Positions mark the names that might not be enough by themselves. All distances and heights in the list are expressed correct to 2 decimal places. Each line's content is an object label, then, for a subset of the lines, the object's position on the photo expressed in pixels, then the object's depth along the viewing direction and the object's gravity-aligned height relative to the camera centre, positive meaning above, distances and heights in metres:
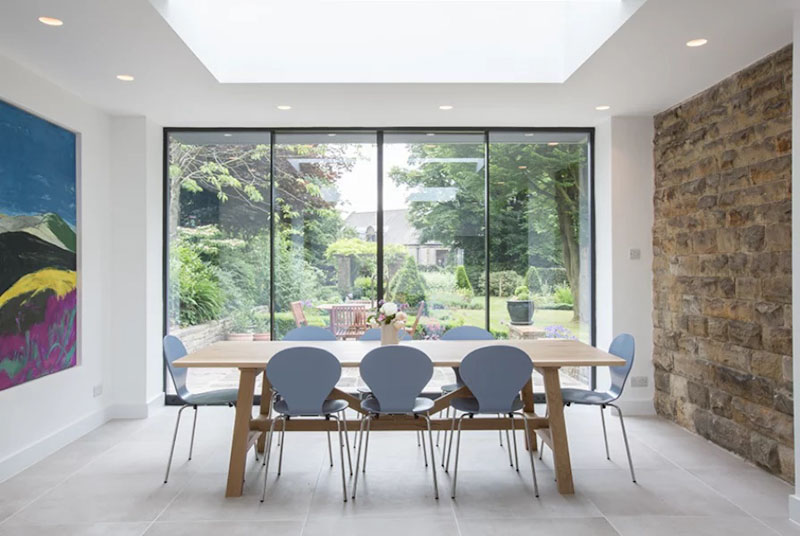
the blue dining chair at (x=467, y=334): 4.55 -0.55
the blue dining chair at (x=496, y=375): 3.29 -0.65
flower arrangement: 3.83 -0.34
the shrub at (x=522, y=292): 5.64 -0.25
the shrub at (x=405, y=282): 5.64 -0.14
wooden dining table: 3.38 -0.79
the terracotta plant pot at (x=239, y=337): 5.60 -0.69
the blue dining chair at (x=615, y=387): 3.69 -0.83
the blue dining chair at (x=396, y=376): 3.27 -0.65
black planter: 5.64 -0.45
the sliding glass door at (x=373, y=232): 5.61 +0.38
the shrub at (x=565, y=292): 5.64 -0.25
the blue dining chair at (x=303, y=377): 3.22 -0.64
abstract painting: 3.68 +0.16
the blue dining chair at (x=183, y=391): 3.67 -0.85
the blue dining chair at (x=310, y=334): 4.52 -0.54
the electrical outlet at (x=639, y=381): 5.16 -1.07
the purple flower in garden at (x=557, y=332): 5.61 -0.66
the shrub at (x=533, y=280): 5.62 -0.13
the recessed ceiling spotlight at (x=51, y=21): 3.03 +1.38
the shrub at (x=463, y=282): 5.63 -0.14
